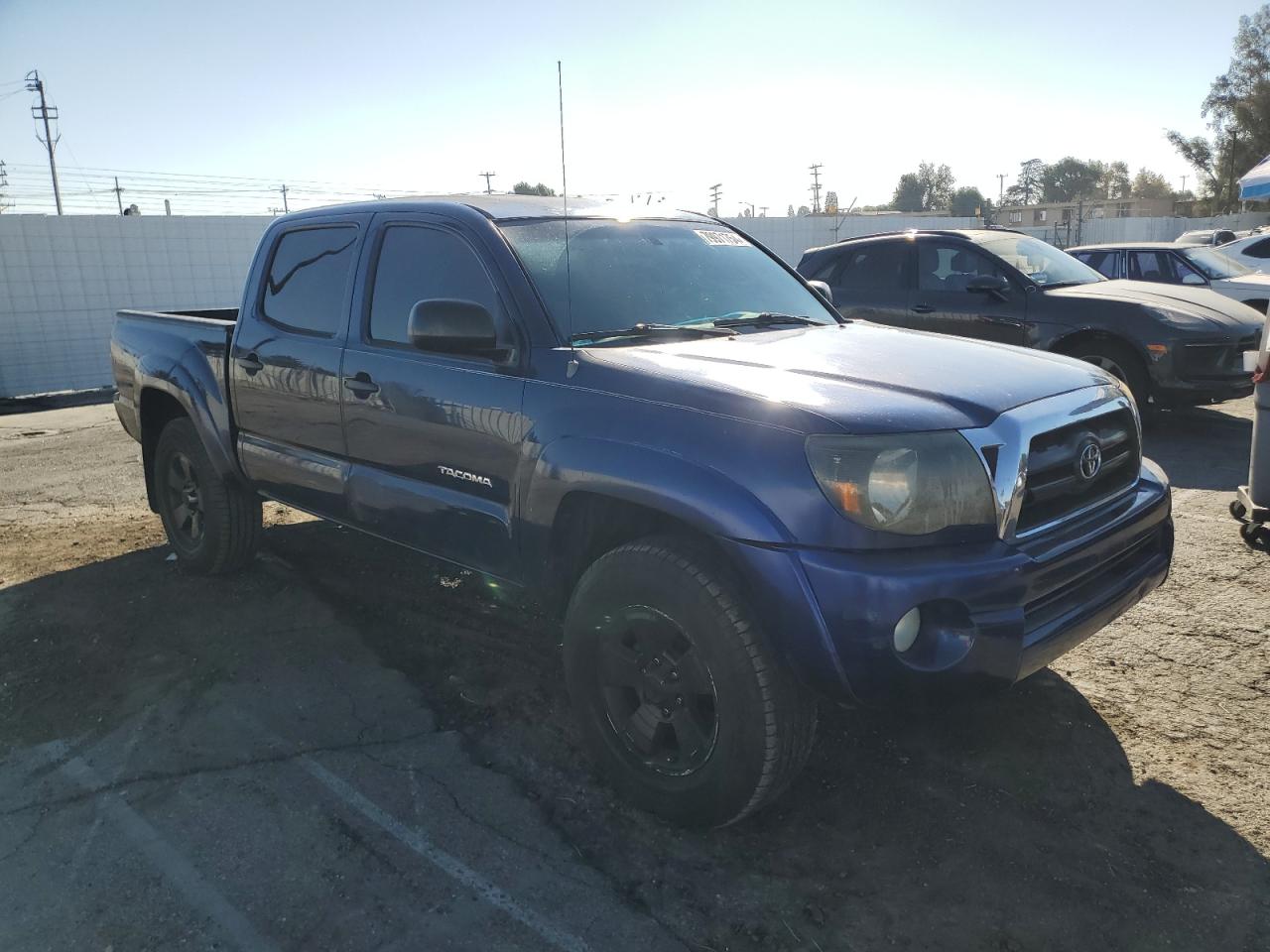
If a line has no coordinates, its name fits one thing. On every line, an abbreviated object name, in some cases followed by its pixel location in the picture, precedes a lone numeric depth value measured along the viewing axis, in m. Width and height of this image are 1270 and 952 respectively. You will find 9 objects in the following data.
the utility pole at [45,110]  41.41
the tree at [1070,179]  106.62
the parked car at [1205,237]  21.03
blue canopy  9.38
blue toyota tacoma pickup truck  2.44
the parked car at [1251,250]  14.90
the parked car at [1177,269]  11.77
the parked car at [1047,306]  7.57
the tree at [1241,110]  56.69
